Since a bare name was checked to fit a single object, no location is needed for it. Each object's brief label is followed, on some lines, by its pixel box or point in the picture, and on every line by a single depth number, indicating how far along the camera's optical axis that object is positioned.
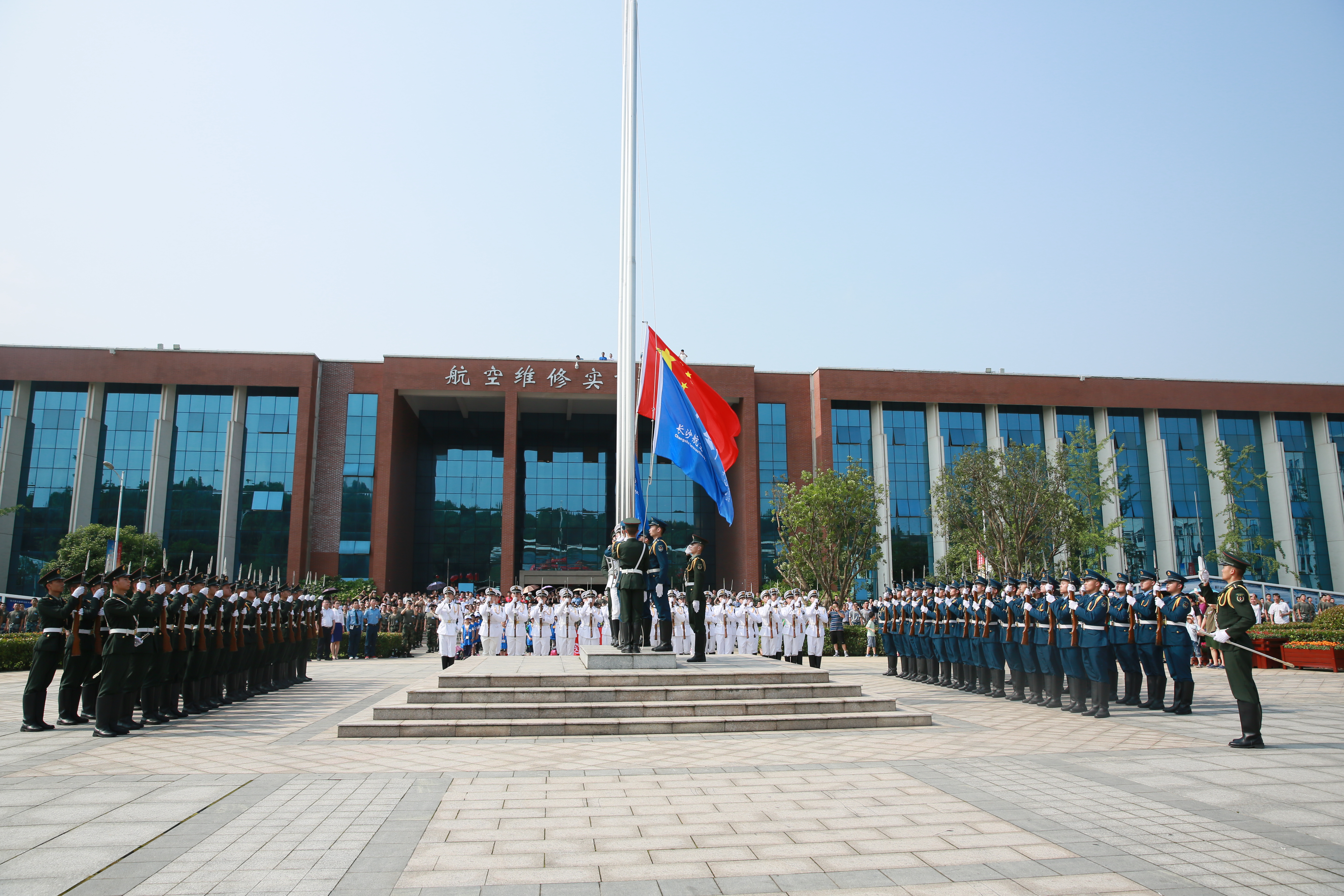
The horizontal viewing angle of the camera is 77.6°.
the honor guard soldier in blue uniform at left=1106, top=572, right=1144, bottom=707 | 10.47
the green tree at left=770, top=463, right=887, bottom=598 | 24.97
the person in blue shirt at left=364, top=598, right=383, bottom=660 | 21.94
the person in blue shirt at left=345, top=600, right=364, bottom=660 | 22.09
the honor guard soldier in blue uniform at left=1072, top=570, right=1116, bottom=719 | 9.53
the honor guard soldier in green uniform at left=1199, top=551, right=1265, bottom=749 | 7.36
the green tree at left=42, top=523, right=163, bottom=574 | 30.06
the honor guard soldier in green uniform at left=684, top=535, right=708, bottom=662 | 11.05
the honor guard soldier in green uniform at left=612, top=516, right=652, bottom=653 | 10.08
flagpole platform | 10.04
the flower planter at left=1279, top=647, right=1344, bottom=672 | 15.30
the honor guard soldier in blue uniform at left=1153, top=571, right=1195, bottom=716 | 10.05
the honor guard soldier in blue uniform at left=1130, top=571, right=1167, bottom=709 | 10.52
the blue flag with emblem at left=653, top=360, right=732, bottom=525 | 11.87
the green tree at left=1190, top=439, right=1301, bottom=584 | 28.52
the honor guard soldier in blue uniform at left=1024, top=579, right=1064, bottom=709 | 10.58
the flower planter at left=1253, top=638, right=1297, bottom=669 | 16.38
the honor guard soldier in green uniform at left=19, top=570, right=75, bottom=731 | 8.54
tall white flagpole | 12.23
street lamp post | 28.16
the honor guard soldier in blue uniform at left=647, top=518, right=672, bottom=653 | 10.47
